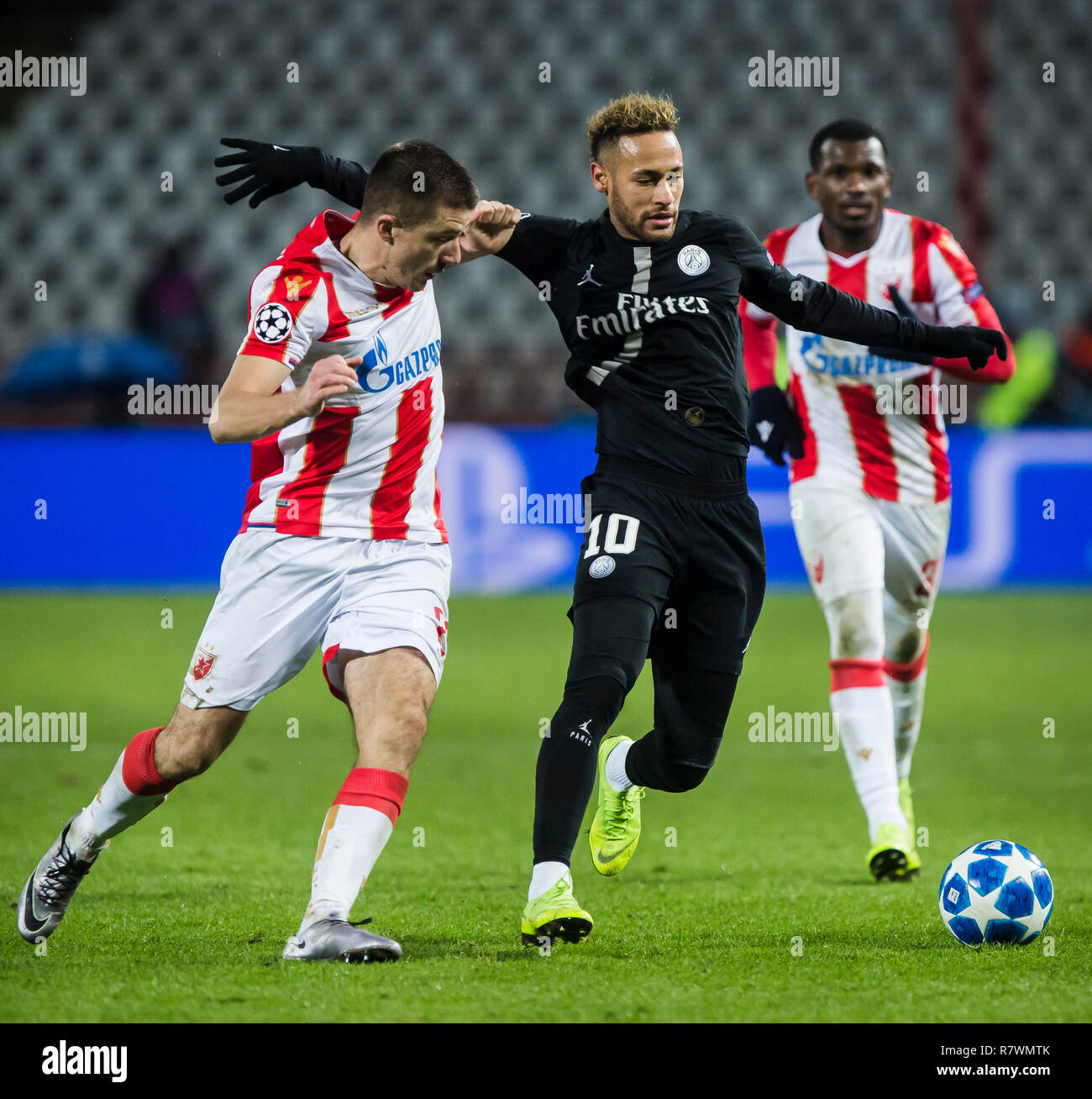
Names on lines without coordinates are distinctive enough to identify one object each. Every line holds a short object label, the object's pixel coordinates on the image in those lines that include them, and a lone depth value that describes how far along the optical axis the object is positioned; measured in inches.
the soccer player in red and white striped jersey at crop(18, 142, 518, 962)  299.1
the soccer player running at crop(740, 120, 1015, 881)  430.9
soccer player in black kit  328.5
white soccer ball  315.6
